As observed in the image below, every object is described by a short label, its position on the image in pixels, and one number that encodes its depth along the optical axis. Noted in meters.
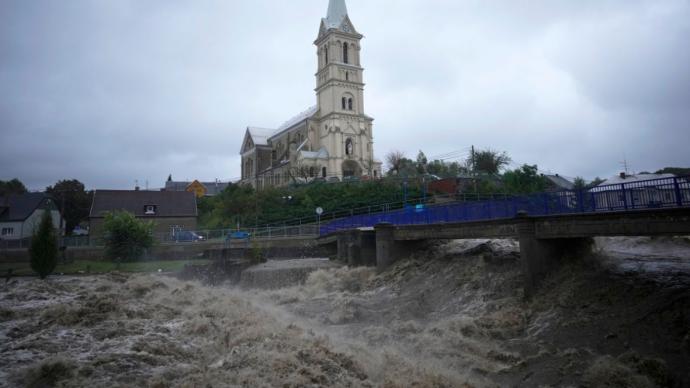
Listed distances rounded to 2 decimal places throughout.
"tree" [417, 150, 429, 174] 70.27
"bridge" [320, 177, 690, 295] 13.82
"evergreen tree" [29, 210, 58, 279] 35.16
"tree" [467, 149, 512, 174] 69.25
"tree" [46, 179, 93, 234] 75.56
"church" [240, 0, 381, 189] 75.75
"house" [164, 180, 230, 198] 109.66
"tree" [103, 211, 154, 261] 42.44
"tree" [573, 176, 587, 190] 65.62
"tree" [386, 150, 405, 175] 74.08
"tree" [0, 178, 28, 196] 93.62
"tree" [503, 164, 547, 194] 54.56
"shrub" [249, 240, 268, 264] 37.88
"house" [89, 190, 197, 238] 60.50
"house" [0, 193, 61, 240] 59.53
